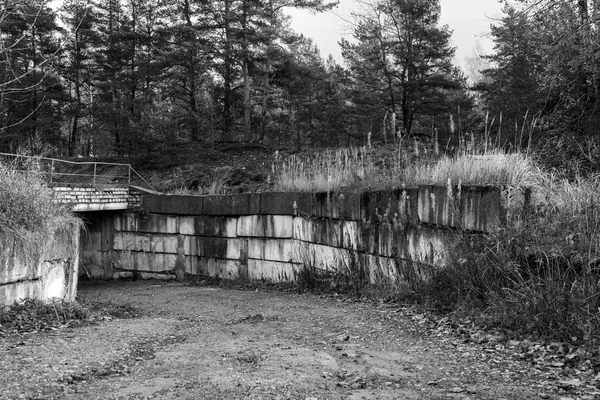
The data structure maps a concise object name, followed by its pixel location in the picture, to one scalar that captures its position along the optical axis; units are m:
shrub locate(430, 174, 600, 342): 4.85
